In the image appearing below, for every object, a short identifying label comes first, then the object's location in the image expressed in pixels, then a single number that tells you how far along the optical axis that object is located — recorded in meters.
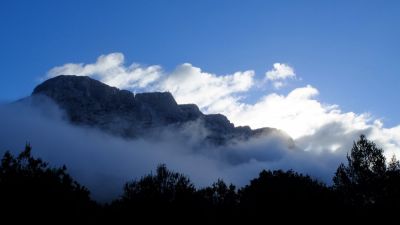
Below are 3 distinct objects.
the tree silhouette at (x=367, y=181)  48.86
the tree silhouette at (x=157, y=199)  41.75
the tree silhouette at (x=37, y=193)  21.22
